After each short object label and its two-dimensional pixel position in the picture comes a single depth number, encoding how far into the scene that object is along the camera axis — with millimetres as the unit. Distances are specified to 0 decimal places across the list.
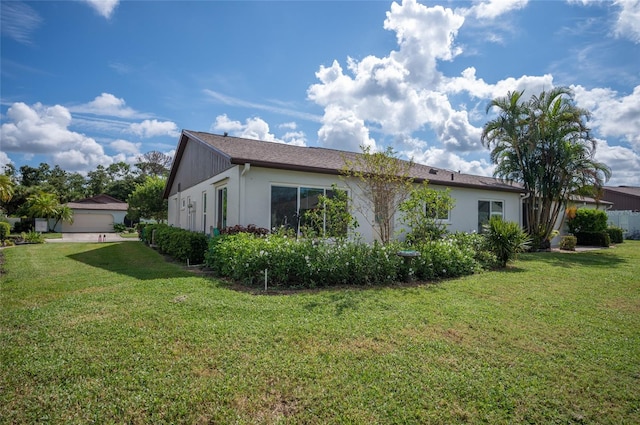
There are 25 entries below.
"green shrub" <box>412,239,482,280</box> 7836
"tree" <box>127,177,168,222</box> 25594
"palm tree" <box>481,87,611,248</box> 14664
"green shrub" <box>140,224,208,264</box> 10297
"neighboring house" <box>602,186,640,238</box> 24531
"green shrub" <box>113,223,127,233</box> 35625
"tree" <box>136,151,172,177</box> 51906
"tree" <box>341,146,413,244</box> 9203
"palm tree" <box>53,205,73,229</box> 31488
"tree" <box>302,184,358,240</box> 8609
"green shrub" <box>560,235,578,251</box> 15727
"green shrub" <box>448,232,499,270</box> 9570
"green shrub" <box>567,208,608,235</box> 18219
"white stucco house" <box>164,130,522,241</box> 9703
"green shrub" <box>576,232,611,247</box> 17688
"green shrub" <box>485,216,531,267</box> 9641
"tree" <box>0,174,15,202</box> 19547
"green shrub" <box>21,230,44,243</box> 18969
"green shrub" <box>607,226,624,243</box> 19747
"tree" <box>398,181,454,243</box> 8891
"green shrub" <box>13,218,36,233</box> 30588
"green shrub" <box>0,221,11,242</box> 18841
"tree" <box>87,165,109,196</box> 51000
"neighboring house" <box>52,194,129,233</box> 35531
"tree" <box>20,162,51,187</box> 45531
